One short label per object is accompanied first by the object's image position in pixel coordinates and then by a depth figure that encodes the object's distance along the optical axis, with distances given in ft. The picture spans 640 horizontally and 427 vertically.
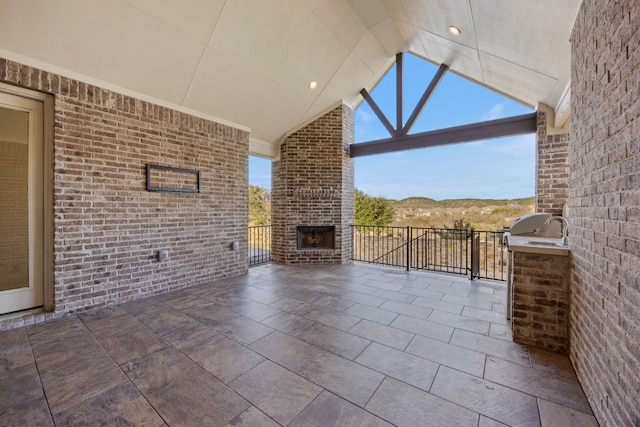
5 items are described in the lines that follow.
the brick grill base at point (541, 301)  7.06
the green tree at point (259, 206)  30.37
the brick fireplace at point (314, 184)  18.19
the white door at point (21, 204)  8.90
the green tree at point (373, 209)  31.94
